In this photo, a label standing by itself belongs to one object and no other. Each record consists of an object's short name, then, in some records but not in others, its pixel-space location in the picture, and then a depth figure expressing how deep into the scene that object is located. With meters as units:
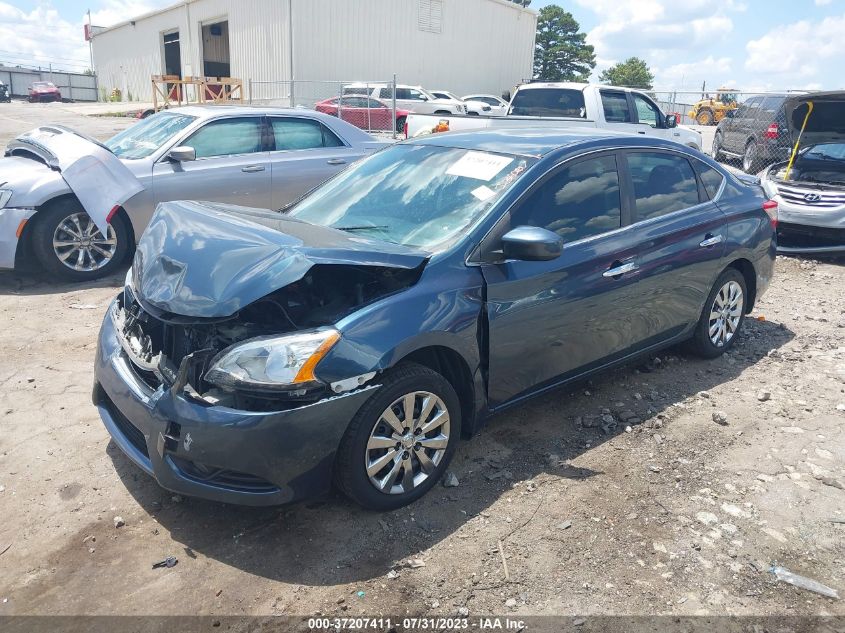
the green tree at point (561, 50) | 61.50
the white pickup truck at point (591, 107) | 11.70
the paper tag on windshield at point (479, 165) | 3.82
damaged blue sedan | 2.85
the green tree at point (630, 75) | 68.44
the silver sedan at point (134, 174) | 6.51
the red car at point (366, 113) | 19.77
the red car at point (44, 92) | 49.00
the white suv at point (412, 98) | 21.97
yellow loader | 33.86
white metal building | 29.67
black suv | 10.84
